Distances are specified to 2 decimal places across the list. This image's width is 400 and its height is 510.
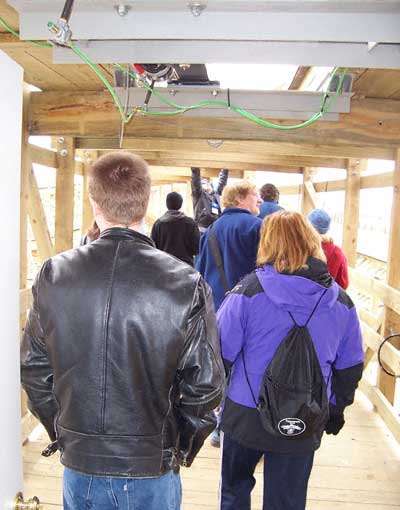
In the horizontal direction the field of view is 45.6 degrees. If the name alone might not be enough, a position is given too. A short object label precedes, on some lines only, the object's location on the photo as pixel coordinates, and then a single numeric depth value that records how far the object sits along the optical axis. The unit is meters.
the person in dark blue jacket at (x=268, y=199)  3.94
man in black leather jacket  1.33
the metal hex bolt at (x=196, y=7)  1.30
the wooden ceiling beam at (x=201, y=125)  3.28
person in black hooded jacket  4.77
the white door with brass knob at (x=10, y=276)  1.06
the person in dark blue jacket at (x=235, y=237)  3.20
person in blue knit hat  3.64
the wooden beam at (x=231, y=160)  5.43
